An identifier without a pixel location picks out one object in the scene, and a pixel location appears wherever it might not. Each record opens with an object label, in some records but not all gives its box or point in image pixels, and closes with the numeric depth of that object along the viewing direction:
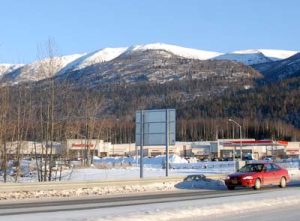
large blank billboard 41.78
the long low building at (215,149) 156.25
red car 33.19
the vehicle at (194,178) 36.81
